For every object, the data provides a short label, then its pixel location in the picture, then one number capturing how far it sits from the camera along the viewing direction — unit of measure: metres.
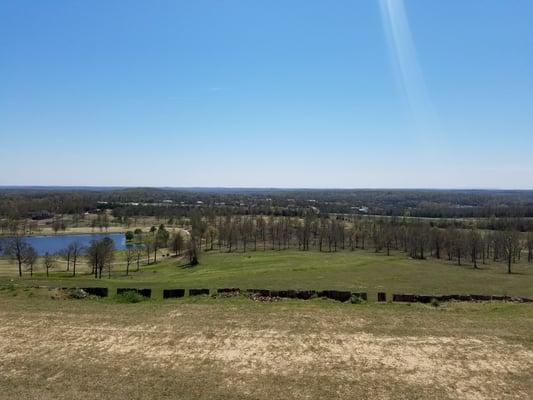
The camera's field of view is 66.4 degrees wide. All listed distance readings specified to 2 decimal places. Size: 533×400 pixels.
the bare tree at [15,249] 64.32
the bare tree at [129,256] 67.38
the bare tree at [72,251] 65.86
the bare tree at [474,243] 74.84
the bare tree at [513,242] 75.62
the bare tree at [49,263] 63.56
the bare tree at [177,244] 95.25
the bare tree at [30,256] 61.41
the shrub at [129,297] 22.50
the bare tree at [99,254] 59.88
